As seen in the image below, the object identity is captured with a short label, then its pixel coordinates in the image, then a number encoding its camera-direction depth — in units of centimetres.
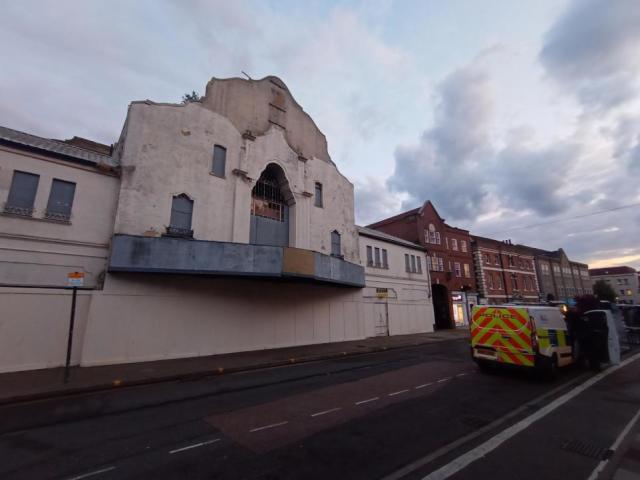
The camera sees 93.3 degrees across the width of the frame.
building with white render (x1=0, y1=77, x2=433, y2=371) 1186
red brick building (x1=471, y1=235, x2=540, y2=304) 3753
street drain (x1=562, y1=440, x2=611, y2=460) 462
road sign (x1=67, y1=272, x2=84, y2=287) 1020
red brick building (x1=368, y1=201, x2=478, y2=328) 3100
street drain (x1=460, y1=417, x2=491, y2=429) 577
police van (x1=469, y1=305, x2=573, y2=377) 904
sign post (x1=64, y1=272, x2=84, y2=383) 1001
